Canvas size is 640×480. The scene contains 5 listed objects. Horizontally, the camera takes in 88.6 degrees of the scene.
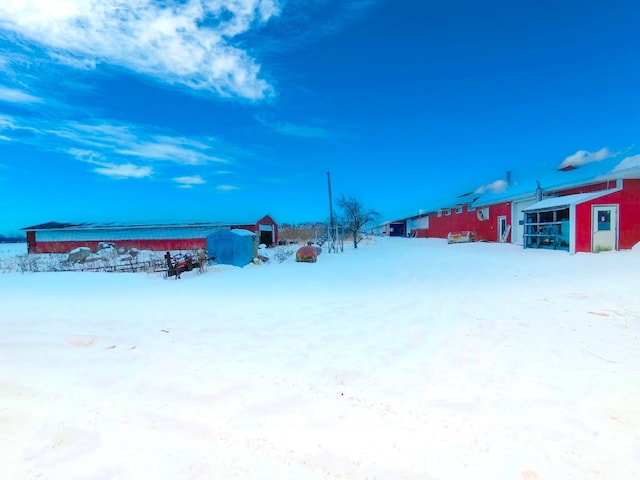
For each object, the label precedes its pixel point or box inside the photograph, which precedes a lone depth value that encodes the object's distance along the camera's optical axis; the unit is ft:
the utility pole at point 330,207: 94.68
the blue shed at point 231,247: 45.70
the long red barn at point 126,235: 86.22
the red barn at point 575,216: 45.83
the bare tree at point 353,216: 99.29
